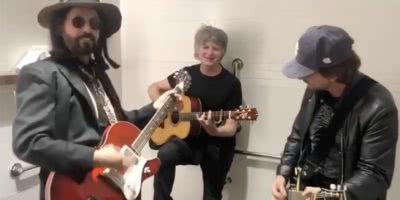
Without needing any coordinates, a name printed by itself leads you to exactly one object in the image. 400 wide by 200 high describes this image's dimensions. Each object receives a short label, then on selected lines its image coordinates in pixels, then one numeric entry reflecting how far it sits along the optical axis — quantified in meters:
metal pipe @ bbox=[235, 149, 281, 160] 2.81
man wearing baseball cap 1.74
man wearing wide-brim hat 1.58
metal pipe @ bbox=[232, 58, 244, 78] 2.87
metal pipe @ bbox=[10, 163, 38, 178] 2.49
